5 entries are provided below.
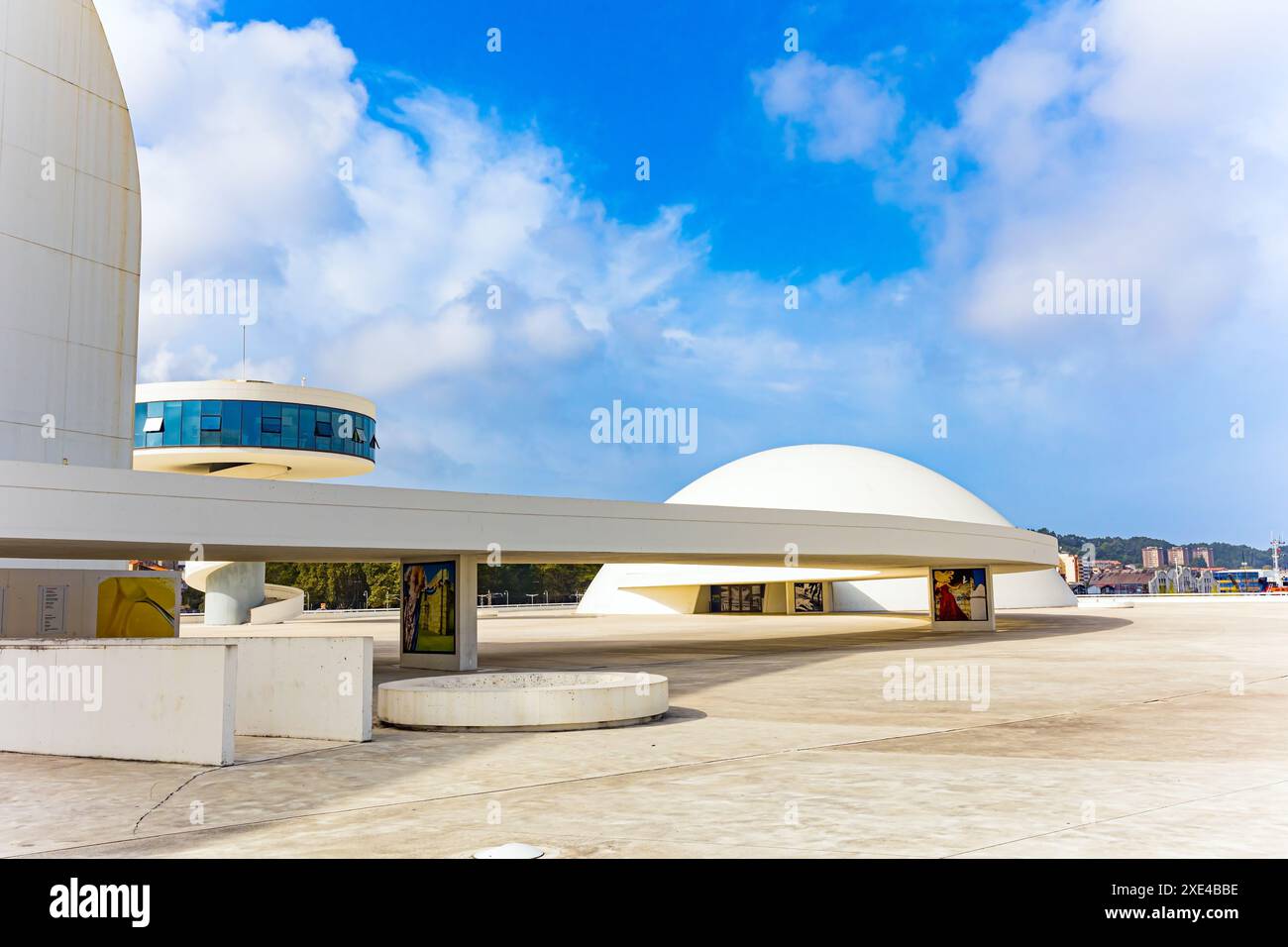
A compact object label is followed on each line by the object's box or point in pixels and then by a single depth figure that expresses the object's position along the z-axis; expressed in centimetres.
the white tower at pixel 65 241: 2419
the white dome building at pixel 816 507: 5462
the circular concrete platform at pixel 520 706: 1445
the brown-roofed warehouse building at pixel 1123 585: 17298
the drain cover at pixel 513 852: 696
